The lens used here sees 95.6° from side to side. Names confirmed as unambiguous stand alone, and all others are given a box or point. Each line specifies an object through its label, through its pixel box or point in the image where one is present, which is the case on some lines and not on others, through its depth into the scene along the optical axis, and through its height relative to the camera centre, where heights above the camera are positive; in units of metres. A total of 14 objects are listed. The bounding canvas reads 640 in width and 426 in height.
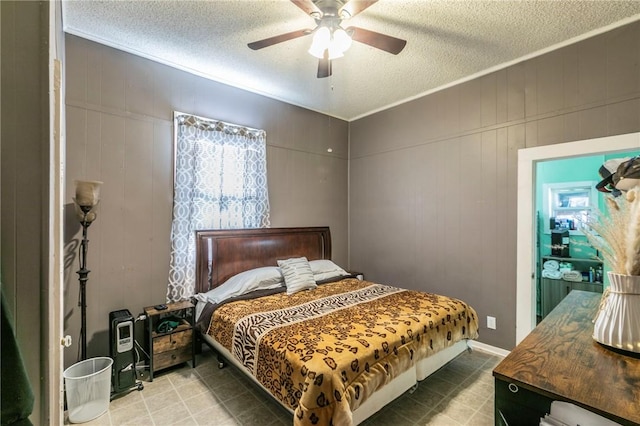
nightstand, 2.57 -1.13
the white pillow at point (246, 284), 2.91 -0.76
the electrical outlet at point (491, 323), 3.14 -1.20
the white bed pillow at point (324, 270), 3.60 -0.74
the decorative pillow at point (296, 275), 3.12 -0.69
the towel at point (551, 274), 4.02 -0.87
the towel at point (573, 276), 3.82 -0.85
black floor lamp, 2.26 +0.00
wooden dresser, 0.94 -0.61
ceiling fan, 1.88 +1.23
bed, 1.67 -0.85
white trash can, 2.06 -1.31
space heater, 2.35 -1.16
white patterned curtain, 3.02 +0.32
